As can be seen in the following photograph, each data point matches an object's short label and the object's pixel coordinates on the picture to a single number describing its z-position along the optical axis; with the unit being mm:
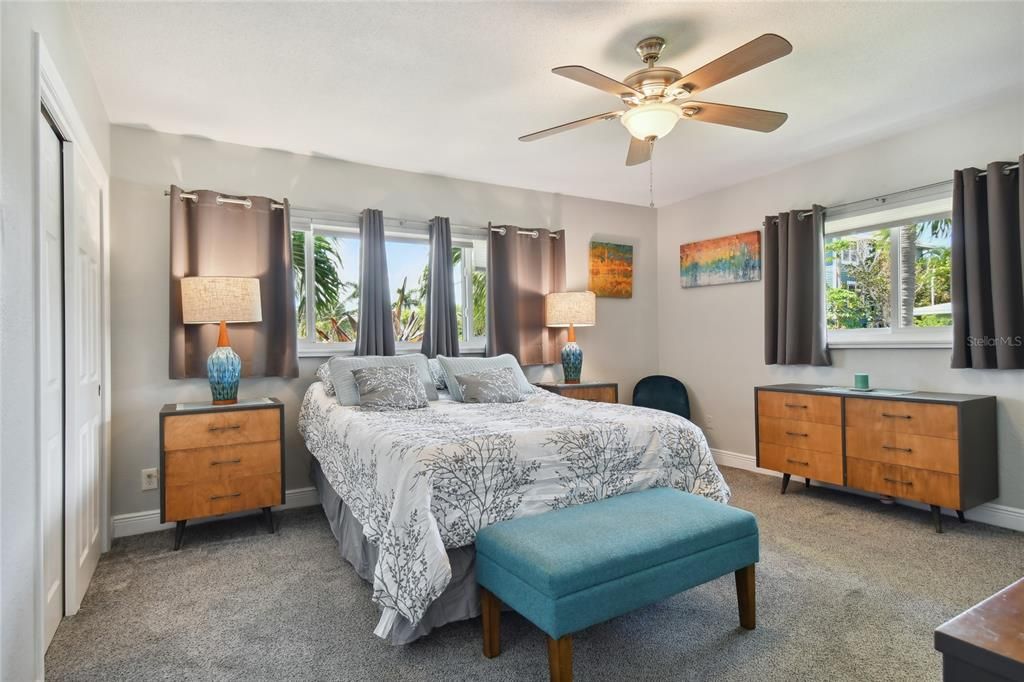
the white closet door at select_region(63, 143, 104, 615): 2229
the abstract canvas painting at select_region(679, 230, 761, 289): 4457
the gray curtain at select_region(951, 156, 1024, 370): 2953
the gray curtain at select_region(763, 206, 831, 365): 3896
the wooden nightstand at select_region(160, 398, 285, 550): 2895
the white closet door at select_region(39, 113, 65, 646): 1899
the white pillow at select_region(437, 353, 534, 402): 3588
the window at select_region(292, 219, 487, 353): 3848
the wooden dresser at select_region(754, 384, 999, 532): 2938
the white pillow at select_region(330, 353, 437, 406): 3195
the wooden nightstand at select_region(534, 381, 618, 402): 4293
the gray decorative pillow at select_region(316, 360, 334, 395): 3370
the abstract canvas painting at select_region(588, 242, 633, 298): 5027
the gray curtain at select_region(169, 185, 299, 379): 3293
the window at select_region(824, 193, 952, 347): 3477
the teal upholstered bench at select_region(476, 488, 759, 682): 1583
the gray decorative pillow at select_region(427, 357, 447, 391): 3738
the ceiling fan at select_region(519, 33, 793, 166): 2217
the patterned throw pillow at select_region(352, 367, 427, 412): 3088
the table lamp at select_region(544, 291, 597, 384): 4480
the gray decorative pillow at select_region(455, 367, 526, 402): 3408
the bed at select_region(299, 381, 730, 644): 1847
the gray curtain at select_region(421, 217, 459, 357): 4074
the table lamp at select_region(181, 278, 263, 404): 3094
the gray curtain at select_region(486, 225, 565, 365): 4410
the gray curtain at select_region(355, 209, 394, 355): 3812
